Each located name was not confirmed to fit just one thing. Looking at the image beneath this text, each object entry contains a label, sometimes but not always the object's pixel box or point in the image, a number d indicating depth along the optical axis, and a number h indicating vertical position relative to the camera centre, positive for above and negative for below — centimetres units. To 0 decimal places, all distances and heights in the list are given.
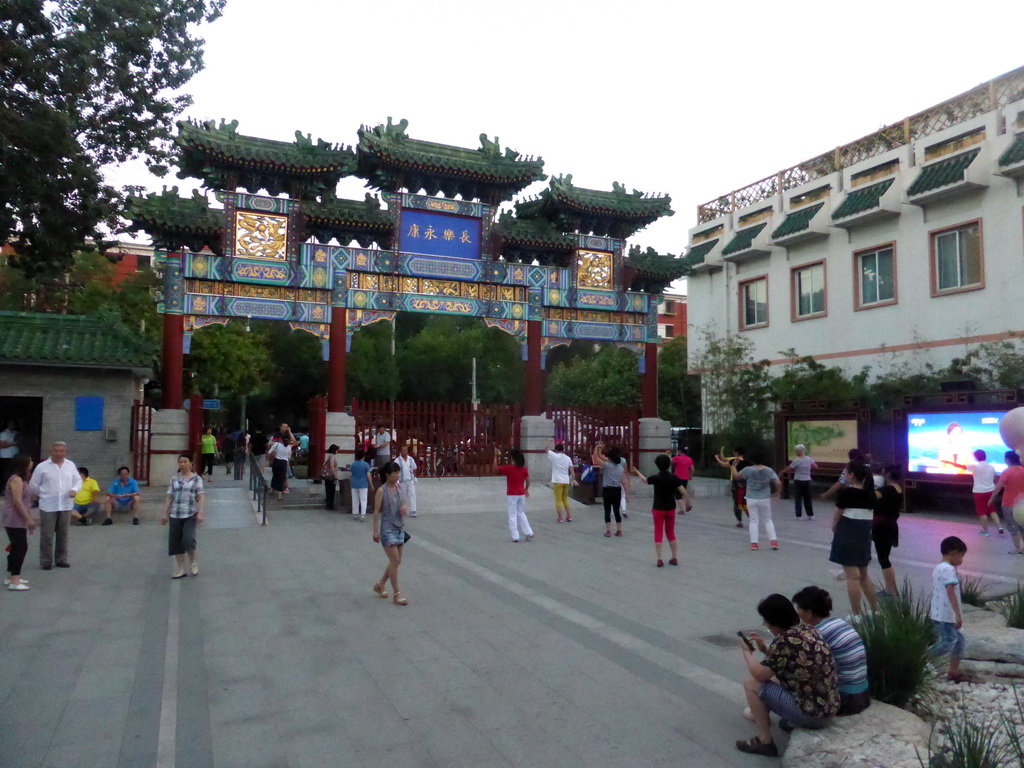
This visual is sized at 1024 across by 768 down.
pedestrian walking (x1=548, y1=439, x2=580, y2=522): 1505 -104
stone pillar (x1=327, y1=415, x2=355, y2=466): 1873 -22
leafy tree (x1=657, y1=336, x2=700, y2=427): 3868 +195
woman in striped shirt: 466 -141
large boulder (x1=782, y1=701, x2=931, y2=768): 417 -179
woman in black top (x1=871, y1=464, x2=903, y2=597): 806 -110
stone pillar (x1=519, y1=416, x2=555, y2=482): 2058 -52
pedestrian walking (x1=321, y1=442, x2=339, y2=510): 1727 -109
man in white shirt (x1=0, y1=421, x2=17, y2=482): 1647 -42
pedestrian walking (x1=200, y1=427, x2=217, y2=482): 2186 -73
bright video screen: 1573 -44
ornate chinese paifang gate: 1861 +469
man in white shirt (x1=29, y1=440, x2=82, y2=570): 1007 -92
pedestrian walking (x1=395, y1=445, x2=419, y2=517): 1590 -106
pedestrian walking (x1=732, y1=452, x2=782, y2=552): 1198 -114
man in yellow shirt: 1467 -140
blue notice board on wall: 1659 +25
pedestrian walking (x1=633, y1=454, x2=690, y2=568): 1041 -102
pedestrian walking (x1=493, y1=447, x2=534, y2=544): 1298 -115
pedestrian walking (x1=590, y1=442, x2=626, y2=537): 1373 -108
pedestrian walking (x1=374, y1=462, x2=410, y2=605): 831 -108
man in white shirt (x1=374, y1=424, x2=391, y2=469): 1831 -53
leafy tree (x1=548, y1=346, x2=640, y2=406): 4153 +236
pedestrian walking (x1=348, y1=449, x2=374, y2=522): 1595 -126
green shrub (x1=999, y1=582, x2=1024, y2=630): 681 -170
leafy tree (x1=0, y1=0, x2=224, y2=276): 880 +401
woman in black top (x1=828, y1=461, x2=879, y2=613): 717 -108
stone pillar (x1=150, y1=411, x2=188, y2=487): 1761 -40
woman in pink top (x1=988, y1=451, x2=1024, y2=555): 1119 -100
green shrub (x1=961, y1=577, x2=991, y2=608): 785 -180
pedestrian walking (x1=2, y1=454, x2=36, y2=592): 901 -114
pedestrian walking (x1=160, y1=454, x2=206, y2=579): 953 -103
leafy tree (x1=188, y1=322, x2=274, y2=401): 3053 +264
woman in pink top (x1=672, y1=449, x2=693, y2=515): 1634 -94
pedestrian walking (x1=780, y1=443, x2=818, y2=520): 1622 -124
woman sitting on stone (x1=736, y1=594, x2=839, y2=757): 449 -153
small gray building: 1630 +106
